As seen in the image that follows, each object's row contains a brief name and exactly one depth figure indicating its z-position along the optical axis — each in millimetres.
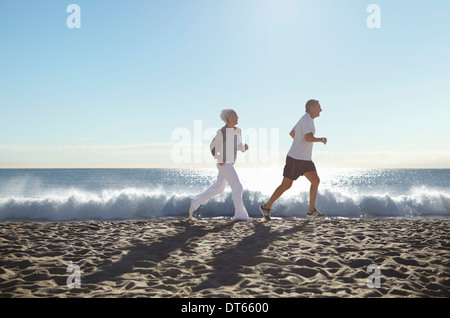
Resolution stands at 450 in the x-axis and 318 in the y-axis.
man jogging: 6215
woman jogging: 6230
